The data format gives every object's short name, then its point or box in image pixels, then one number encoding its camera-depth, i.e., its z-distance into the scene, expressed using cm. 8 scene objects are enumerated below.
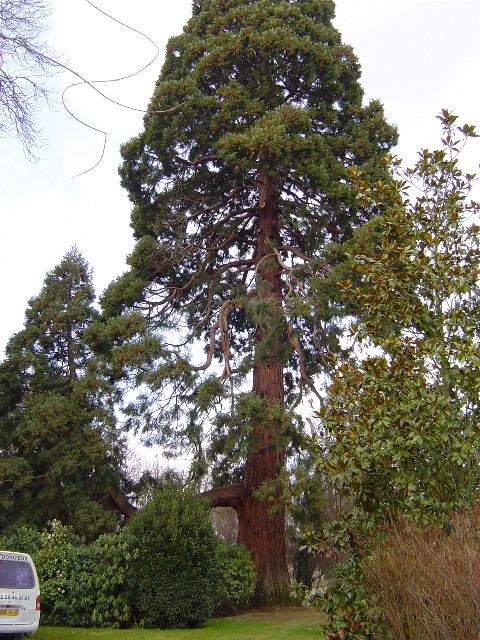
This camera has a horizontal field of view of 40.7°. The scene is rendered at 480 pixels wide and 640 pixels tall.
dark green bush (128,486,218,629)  1212
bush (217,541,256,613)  1369
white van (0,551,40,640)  955
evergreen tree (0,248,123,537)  1517
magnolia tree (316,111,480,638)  619
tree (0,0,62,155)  561
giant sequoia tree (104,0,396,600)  1465
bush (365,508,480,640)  453
